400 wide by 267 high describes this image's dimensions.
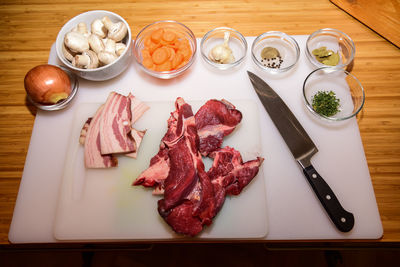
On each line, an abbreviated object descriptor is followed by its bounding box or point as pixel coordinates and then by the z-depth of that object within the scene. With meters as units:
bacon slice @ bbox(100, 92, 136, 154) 0.64
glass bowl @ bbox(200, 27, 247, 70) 0.72
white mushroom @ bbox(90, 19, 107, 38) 0.68
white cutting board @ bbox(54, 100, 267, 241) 0.62
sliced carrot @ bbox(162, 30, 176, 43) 0.70
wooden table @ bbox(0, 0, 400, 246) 0.66
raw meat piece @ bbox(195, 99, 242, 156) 0.63
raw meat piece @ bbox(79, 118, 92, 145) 0.66
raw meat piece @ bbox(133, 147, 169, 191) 0.61
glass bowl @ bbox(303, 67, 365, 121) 0.68
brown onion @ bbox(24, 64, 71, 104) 0.63
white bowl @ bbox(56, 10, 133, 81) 0.65
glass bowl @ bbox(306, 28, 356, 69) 0.71
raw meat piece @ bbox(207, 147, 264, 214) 0.61
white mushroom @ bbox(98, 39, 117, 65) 0.65
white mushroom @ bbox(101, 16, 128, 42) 0.67
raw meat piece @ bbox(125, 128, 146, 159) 0.65
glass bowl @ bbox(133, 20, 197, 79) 0.68
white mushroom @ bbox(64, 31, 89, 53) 0.65
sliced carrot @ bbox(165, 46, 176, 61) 0.69
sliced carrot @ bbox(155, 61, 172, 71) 0.69
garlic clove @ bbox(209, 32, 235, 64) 0.69
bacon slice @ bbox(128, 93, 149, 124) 0.68
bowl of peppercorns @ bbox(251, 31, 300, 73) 0.72
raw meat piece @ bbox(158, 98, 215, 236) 0.59
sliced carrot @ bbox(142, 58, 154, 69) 0.69
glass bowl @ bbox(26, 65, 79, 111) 0.67
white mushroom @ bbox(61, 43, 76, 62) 0.67
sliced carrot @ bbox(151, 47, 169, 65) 0.69
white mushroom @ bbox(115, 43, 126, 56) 0.67
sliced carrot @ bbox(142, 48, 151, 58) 0.70
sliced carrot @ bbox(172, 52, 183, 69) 0.69
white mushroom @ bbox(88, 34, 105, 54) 0.66
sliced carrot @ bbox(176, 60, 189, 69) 0.69
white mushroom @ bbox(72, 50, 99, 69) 0.65
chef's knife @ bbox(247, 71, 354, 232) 0.60
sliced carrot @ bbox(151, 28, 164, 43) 0.70
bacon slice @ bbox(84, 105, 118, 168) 0.64
